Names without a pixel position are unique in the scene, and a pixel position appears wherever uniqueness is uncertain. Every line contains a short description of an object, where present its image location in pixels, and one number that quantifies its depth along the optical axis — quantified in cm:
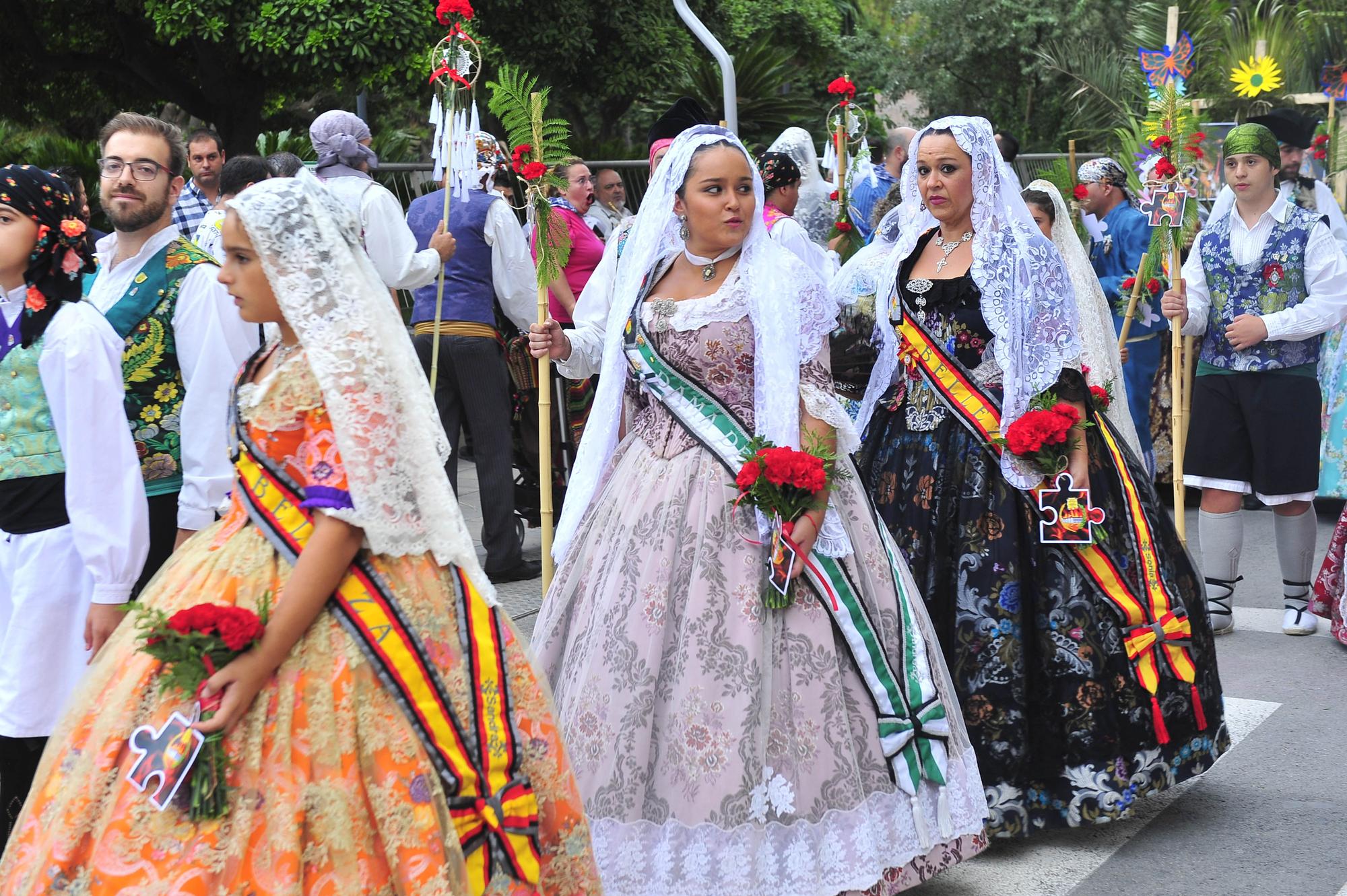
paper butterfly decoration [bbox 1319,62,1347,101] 906
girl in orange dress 244
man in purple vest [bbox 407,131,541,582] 739
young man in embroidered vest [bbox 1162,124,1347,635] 622
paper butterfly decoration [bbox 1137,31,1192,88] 610
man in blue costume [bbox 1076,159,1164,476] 905
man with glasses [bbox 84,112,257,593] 381
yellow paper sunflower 719
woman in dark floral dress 424
